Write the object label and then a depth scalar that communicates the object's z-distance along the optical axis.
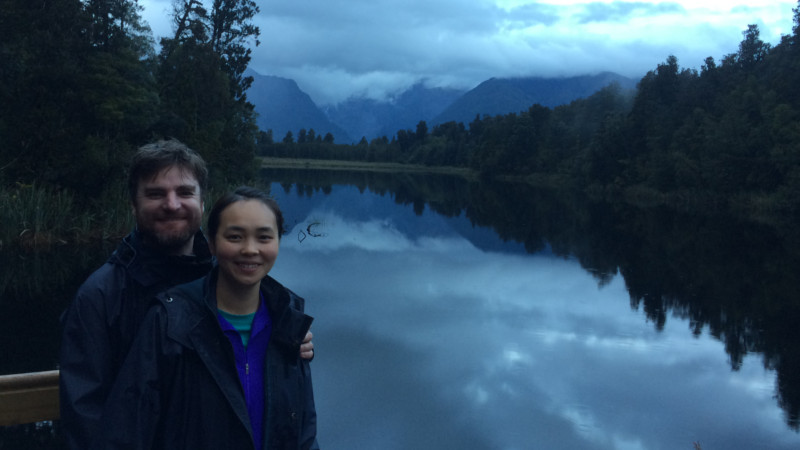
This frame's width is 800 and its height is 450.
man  1.86
